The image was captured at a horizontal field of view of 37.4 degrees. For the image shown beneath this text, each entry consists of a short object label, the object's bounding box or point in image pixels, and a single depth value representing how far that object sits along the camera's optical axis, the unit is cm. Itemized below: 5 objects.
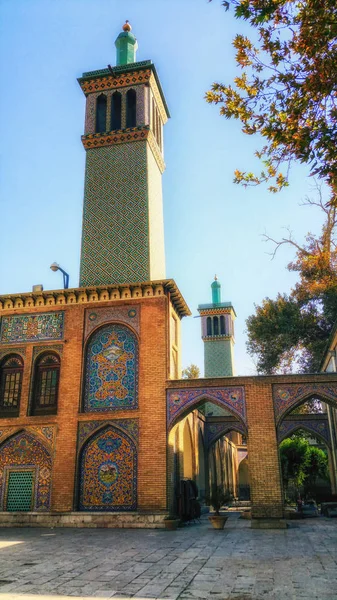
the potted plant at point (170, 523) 1282
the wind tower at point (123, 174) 1666
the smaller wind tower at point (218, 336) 3612
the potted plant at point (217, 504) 1266
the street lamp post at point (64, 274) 1559
